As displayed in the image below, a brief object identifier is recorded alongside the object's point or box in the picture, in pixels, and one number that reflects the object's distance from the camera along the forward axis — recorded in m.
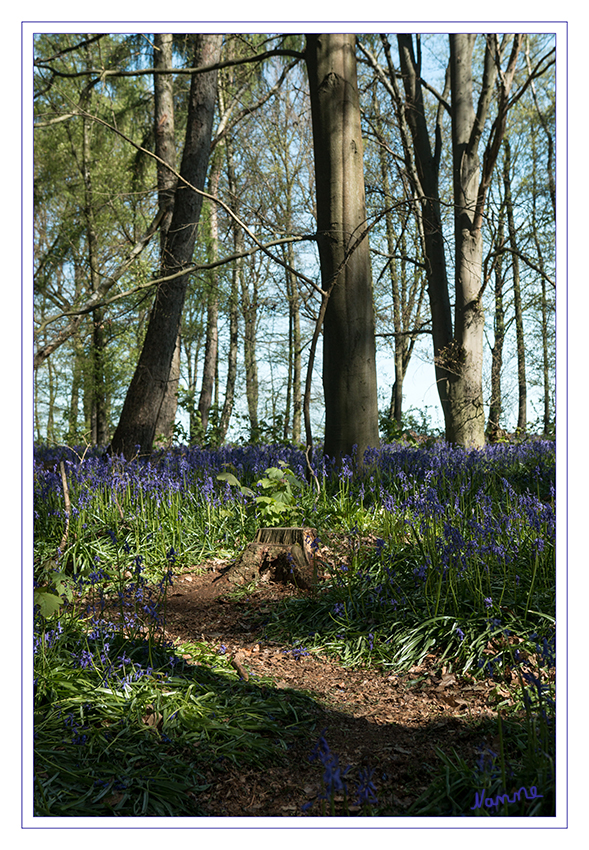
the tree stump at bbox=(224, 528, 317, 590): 4.35
